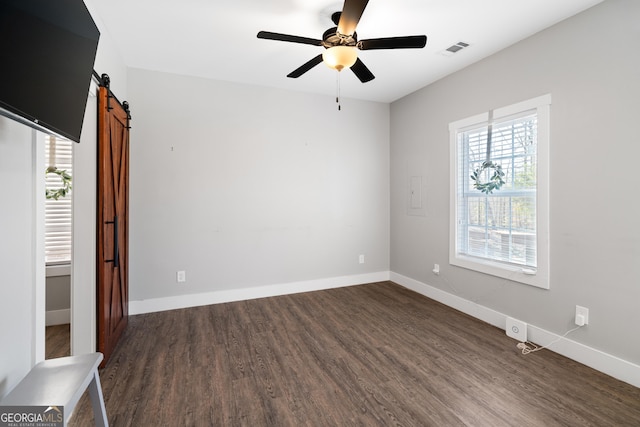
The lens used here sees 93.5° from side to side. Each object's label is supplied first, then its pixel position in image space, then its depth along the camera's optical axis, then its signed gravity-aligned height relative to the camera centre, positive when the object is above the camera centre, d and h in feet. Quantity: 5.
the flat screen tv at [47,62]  3.17 +1.91
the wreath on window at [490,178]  10.29 +1.26
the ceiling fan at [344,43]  6.88 +4.04
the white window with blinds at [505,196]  8.93 +0.62
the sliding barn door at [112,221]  7.50 -0.22
